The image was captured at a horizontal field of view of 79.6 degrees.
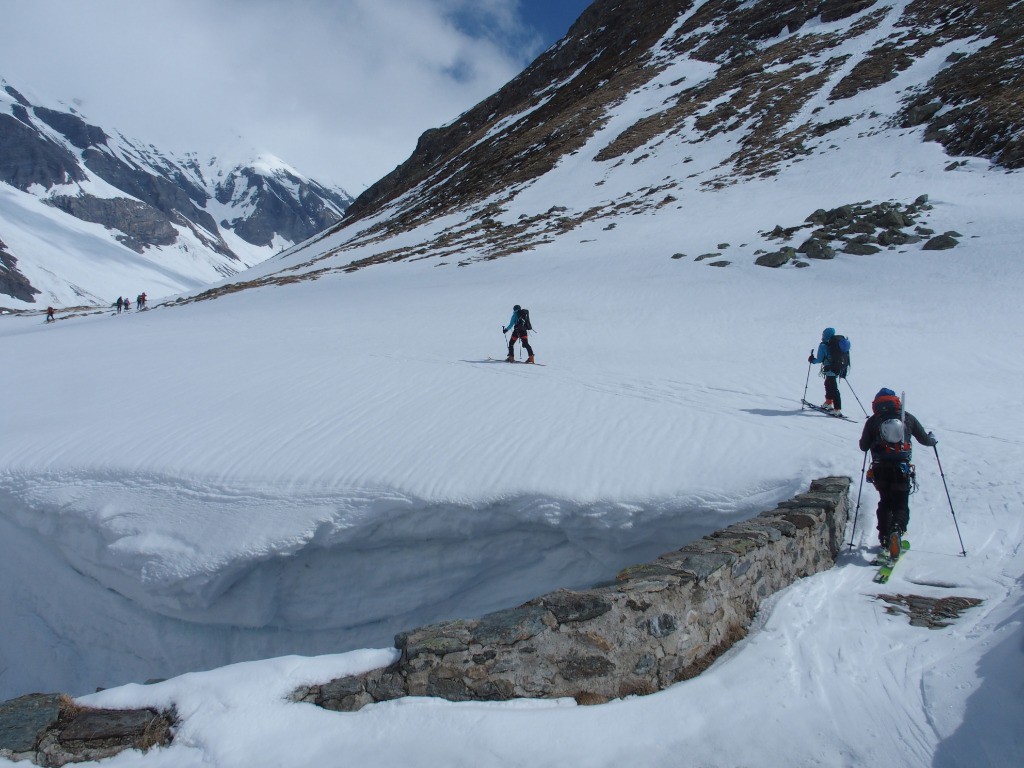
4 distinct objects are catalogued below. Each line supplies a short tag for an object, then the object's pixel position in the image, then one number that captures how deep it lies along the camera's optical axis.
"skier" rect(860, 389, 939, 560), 5.22
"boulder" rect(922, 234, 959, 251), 18.59
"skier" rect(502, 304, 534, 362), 12.24
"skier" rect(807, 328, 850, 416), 8.88
